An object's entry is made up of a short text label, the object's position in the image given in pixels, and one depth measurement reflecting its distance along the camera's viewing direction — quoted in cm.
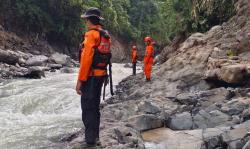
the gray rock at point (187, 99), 952
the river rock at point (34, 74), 1897
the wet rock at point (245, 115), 698
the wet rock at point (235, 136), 545
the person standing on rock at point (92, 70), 614
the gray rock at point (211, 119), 748
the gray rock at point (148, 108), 896
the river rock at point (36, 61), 2244
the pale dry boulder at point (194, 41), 1527
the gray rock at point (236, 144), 541
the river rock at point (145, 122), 785
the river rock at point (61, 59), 2606
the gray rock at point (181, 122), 777
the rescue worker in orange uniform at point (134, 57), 1933
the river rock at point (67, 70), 2225
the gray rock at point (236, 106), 776
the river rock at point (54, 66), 2350
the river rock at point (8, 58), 2116
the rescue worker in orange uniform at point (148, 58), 1540
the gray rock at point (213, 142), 582
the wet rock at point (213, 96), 912
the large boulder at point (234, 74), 997
